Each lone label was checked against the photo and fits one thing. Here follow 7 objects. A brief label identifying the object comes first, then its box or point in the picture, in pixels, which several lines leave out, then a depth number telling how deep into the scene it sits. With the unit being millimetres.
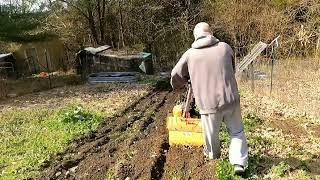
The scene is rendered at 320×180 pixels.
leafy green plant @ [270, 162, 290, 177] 3085
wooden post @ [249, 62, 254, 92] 6596
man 2843
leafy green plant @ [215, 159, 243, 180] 2914
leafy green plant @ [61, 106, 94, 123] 5076
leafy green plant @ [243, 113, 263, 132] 4374
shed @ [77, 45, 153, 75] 10224
